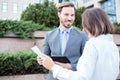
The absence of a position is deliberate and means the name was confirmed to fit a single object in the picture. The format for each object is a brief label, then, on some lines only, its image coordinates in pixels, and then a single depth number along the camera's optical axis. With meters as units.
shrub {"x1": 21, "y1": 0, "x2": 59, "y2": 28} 7.33
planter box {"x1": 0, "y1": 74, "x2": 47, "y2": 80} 4.68
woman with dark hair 1.64
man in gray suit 2.55
